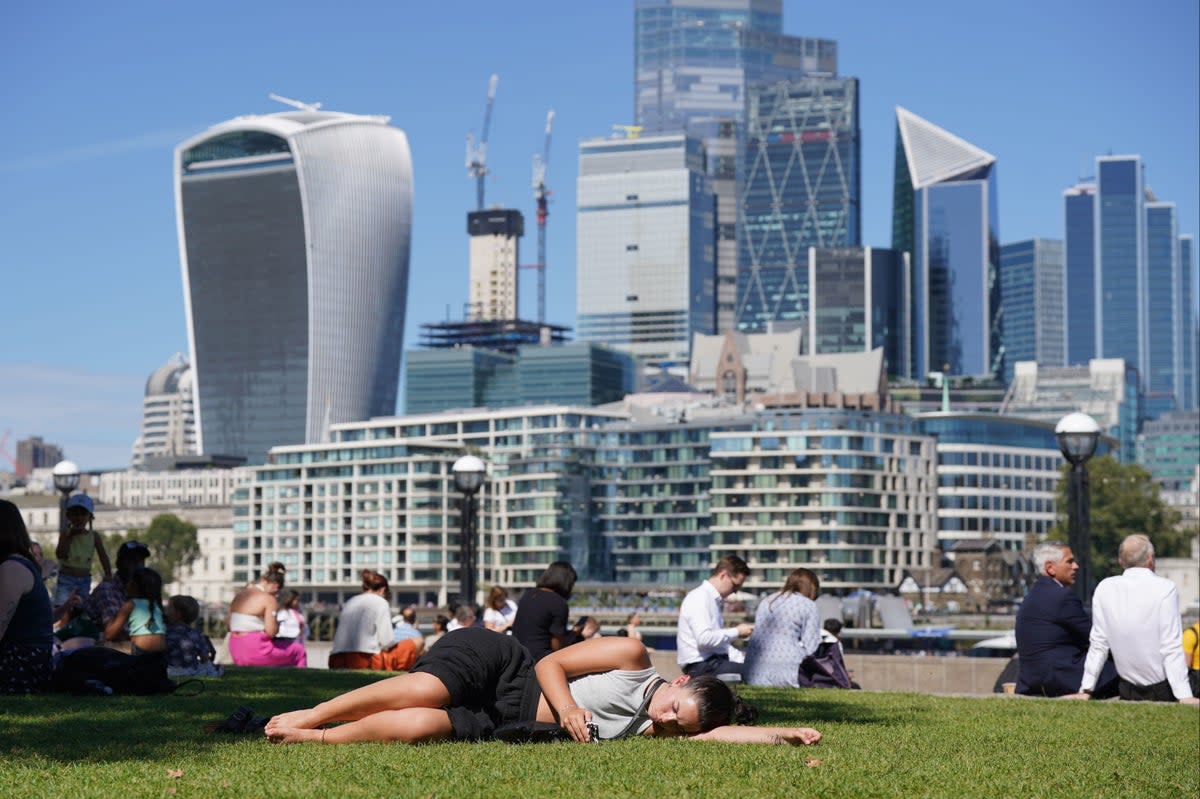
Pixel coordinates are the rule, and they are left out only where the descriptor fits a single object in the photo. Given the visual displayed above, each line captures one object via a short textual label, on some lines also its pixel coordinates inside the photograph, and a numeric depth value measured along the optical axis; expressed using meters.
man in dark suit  18.17
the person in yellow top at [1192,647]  18.53
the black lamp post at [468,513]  36.03
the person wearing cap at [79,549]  21.42
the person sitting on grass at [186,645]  19.47
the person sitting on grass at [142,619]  17.45
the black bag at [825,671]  20.91
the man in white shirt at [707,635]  19.59
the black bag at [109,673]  14.98
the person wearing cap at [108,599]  19.19
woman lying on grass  11.25
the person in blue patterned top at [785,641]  20.38
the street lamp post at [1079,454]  29.06
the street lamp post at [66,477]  36.78
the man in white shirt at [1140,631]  17.14
